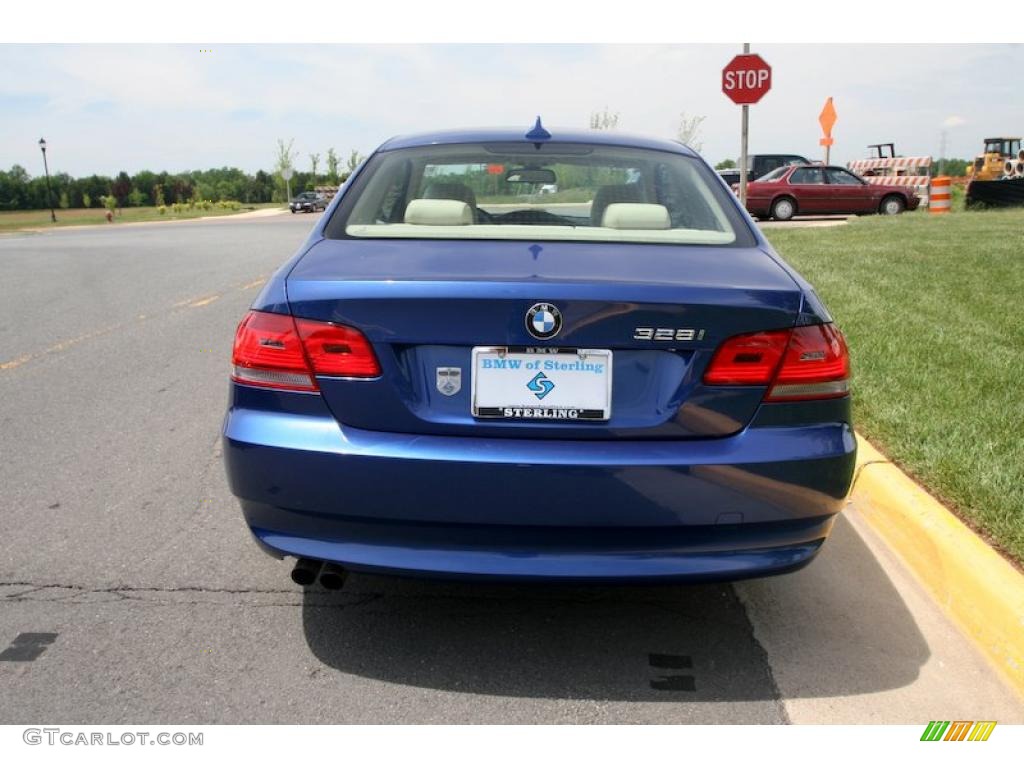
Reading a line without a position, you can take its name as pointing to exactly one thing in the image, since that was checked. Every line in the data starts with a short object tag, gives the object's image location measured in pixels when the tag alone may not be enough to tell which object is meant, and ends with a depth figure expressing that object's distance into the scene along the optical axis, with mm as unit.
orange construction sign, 23172
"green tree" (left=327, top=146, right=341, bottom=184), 88000
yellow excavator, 31062
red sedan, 22469
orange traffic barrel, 20766
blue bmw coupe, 2467
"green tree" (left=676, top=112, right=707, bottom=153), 35594
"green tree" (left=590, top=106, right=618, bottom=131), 40156
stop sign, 12453
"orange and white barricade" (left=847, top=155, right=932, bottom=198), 25344
